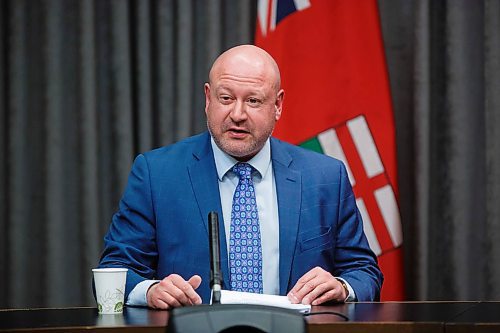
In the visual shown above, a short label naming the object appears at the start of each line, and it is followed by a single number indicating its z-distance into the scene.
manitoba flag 7.76
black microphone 4.34
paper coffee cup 4.89
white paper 4.80
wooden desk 4.32
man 5.69
